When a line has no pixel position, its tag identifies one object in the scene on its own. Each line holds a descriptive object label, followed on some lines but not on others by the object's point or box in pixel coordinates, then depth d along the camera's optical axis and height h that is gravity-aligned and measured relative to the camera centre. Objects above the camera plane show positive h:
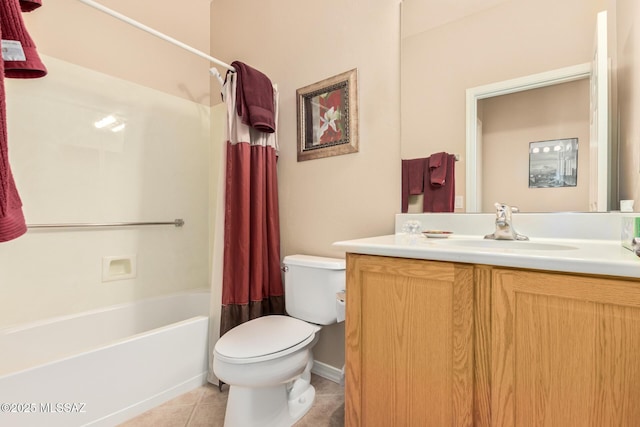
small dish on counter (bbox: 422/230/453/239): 1.24 -0.08
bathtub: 1.13 -0.70
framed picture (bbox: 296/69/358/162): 1.58 +0.56
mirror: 1.07 +0.62
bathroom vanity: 0.62 -0.30
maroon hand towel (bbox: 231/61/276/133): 1.64 +0.66
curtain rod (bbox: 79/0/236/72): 1.31 +0.94
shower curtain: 1.63 -0.08
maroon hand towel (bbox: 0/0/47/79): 0.81 +0.49
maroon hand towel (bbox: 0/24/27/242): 0.76 +0.06
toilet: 1.15 -0.55
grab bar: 1.58 -0.06
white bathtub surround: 1.54 +0.16
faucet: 1.10 -0.04
